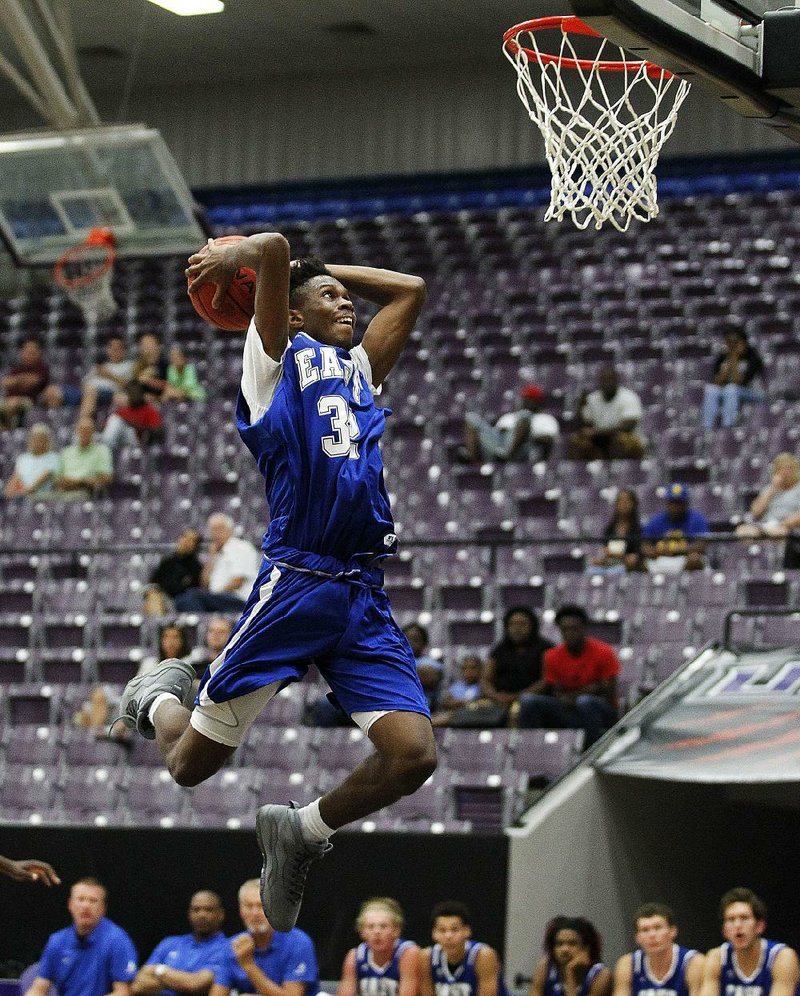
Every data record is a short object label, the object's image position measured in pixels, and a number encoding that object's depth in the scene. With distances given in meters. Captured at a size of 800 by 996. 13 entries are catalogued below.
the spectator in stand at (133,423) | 16.70
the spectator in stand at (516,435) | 14.92
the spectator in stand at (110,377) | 17.67
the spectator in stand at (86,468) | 15.91
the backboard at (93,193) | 18.56
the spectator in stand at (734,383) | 15.10
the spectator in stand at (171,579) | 13.52
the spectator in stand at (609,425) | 14.58
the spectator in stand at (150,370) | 17.38
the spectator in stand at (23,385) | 18.14
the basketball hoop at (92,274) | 19.17
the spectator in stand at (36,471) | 15.97
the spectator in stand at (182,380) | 17.61
